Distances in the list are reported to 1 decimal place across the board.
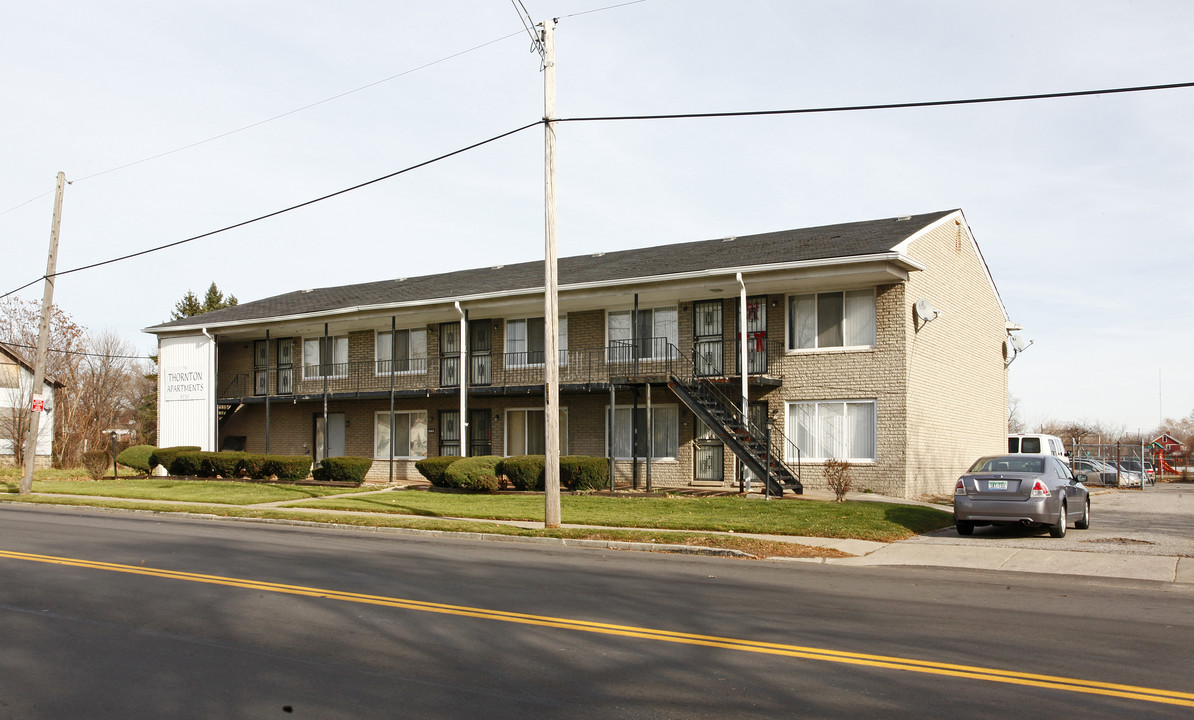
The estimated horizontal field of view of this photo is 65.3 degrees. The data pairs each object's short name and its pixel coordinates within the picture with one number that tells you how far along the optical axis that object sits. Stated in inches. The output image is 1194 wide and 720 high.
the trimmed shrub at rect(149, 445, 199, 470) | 1241.4
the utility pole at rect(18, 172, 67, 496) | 1013.2
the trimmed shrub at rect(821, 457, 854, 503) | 786.8
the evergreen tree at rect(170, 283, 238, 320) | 2699.1
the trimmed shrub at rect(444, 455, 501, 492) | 960.9
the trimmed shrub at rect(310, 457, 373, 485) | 1105.4
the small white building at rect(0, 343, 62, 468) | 1702.8
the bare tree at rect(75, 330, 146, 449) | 1822.0
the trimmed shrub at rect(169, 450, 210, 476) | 1207.6
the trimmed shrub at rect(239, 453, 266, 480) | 1178.0
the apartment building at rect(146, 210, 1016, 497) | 911.7
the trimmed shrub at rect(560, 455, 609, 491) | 954.7
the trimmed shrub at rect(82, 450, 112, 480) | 1284.4
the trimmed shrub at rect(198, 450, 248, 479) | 1189.7
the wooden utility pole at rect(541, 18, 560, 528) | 645.9
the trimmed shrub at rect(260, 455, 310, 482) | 1151.0
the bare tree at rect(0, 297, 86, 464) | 1749.5
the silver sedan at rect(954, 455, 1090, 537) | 573.6
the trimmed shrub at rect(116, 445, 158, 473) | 1282.0
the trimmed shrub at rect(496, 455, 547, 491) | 966.4
